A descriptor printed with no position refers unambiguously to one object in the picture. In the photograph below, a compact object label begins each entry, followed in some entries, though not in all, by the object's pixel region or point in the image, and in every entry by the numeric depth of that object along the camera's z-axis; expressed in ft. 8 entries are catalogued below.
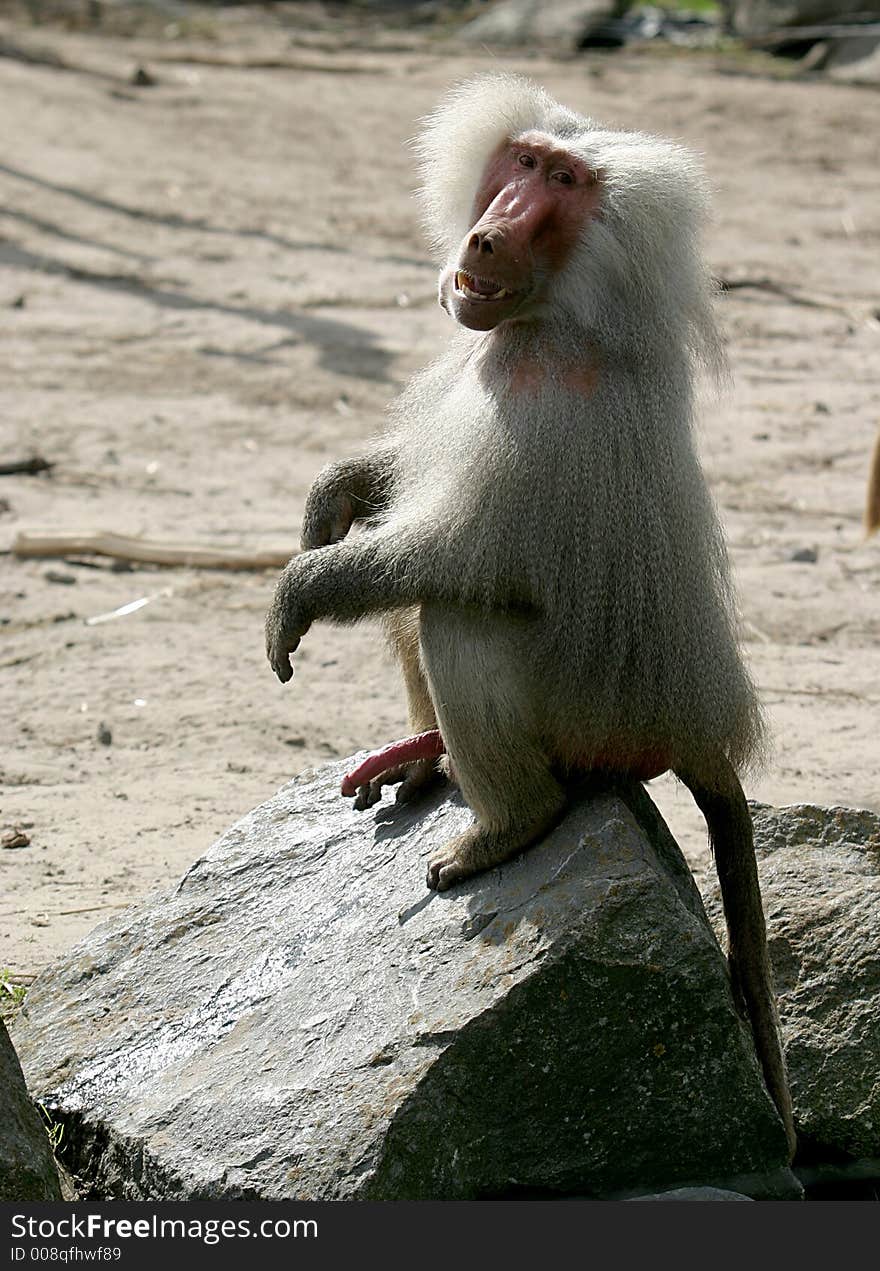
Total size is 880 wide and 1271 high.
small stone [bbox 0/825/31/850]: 30.81
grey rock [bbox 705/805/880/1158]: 24.48
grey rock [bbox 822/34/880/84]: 94.94
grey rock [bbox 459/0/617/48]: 104.73
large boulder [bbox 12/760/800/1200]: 20.72
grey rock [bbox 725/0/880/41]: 99.60
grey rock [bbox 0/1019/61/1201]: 20.29
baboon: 21.65
